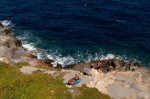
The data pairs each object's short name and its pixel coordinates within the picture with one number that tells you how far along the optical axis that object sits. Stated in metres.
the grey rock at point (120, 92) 23.80
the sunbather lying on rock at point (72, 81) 24.03
